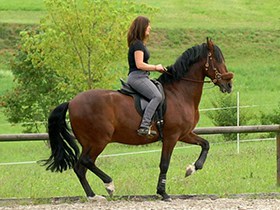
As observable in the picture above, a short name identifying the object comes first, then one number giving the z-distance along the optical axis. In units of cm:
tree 3144
